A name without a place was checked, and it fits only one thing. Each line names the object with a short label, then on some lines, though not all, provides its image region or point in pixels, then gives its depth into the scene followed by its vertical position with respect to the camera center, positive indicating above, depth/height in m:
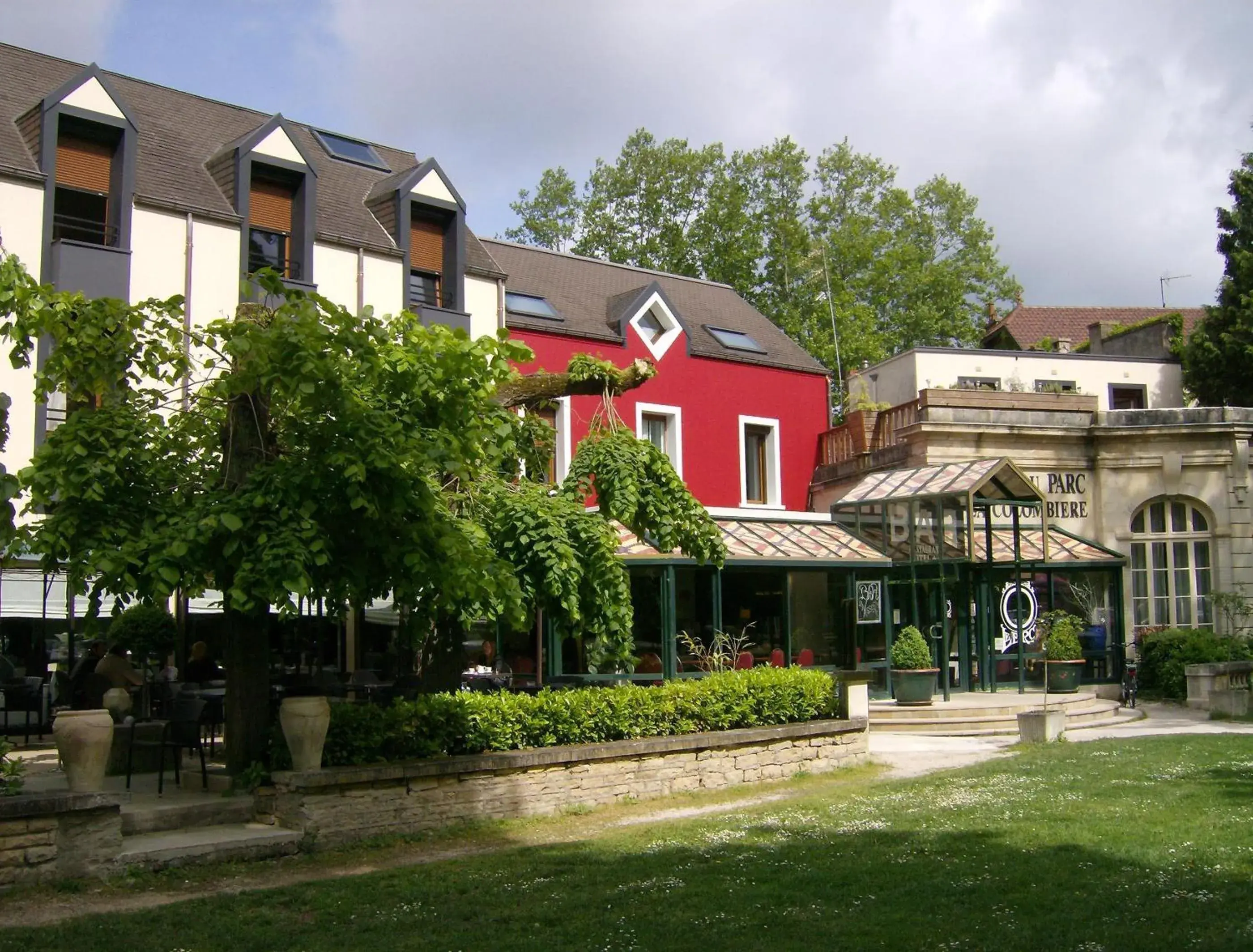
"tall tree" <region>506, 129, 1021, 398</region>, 41.28 +12.95
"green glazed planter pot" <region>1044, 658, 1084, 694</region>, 21.22 -1.24
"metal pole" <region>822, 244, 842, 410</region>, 37.97 +8.34
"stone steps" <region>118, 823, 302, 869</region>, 9.04 -1.77
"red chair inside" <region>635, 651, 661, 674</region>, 18.78 -0.86
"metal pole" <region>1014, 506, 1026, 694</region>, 22.45 -0.08
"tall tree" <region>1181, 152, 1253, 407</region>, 31.67 +7.00
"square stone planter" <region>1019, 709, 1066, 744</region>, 16.56 -1.64
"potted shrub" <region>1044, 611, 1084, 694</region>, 21.19 -0.92
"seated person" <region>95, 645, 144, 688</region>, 14.34 -0.65
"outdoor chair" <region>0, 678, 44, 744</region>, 14.30 -0.98
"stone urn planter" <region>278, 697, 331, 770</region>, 10.19 -0.96
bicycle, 21.83 -1.47
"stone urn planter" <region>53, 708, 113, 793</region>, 9.12 -0.98
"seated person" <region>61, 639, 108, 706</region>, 14.57 -0.68
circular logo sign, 23.42 -0.10
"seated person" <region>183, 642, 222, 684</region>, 16.61 -0.75
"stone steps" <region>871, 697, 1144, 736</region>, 18.75 -1.83
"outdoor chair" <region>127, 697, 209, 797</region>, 11.00 -1.05
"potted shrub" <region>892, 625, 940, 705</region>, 19.69 -1.07
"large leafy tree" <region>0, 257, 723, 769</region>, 9.74 +1.13
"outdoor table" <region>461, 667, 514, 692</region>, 16.78 -0.98
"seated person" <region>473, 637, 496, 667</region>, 19.05 -0.72
